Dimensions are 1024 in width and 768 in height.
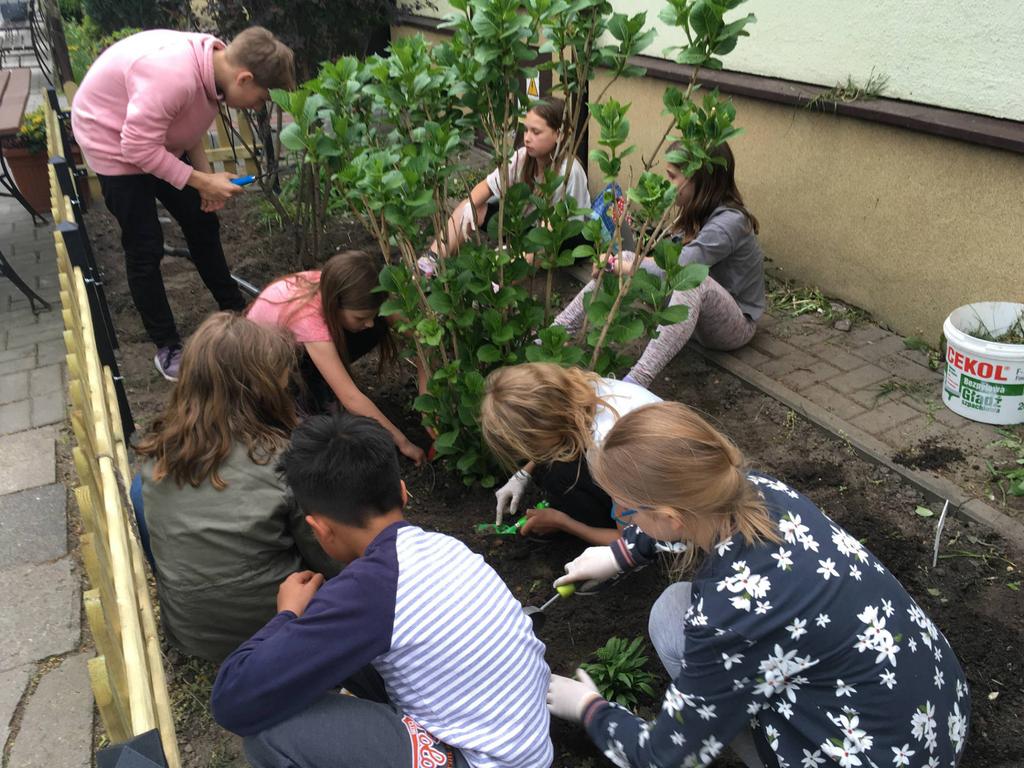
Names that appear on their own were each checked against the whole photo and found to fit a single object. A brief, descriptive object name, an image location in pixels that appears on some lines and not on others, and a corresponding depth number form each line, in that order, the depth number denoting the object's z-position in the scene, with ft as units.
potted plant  19.40
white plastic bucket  9.91
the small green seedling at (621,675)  7.23
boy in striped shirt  5.10
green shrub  7.50
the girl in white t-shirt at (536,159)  12.32
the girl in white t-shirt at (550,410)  7.06
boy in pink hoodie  10.94
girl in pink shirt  9.37
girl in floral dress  4.98
